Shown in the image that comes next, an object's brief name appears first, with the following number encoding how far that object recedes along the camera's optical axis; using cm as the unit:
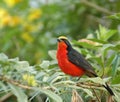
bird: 511
